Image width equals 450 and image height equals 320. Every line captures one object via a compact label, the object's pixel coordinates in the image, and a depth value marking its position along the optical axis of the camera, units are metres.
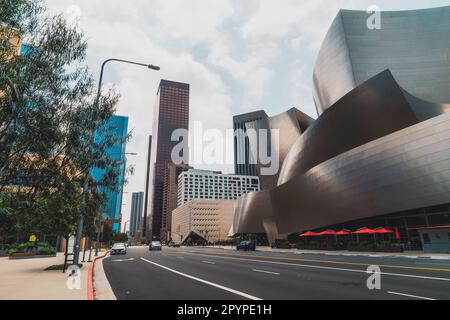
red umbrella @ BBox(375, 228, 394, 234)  34.25
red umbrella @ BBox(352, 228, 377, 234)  35.16
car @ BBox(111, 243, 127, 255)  41.53
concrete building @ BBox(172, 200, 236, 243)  171.00
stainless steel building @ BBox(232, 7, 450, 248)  31.84
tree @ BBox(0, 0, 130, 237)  8.70
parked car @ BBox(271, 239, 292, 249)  49.69
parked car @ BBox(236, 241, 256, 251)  49.34
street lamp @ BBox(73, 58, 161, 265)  14.30
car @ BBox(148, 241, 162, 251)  57.38
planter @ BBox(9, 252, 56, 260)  30.88
